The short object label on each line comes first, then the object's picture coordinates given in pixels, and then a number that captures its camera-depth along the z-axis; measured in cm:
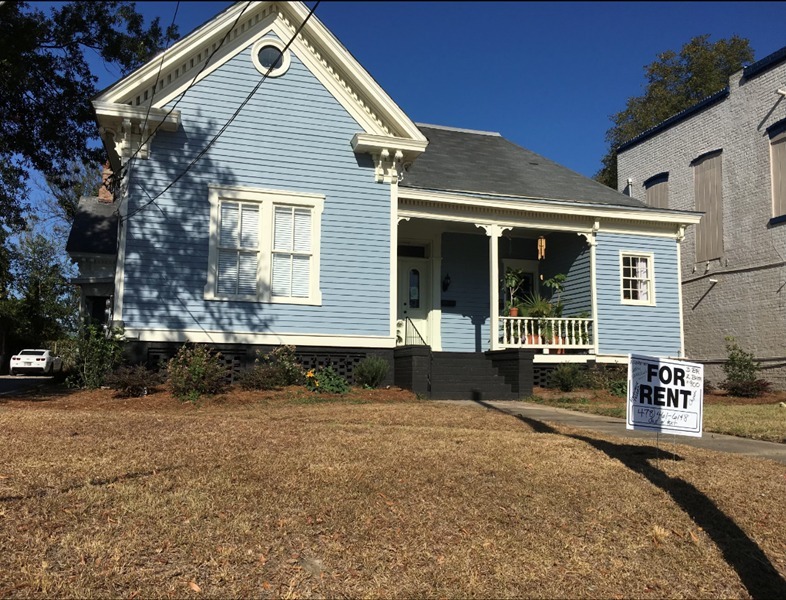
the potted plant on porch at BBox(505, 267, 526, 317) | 1705
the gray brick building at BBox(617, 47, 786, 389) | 1814
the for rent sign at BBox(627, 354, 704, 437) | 631
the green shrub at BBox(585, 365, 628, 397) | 1564
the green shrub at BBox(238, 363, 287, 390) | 1234
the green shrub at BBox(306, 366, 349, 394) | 1286
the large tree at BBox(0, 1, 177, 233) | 1708
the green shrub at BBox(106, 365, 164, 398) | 1130
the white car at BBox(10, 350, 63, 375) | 3078
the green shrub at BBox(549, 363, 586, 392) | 1534
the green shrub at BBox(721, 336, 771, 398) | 1588
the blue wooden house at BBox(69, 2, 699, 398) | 1307
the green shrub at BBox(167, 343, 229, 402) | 1148
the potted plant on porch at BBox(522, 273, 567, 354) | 1642
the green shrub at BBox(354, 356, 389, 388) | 1342
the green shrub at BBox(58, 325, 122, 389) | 1215
